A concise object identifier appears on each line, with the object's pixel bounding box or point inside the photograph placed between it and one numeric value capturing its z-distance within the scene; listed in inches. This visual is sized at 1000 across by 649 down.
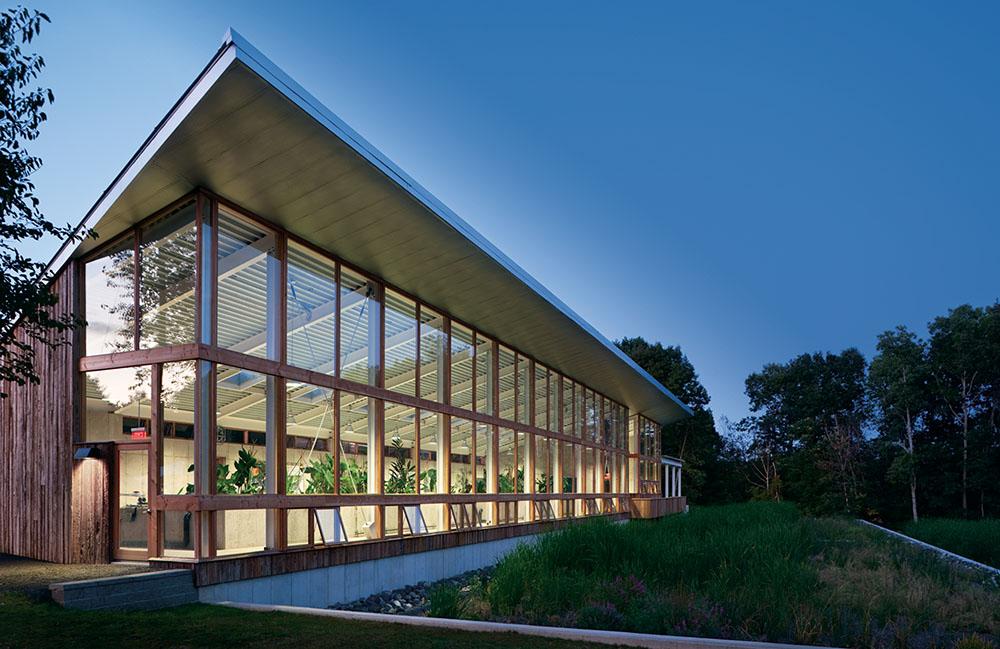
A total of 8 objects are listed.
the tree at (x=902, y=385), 1523.1
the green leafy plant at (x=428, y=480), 665.0
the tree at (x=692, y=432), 2054.6
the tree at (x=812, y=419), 1702.8
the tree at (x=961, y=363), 1485.0
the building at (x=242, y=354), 429.7
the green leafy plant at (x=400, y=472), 619.2
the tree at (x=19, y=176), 291.1
